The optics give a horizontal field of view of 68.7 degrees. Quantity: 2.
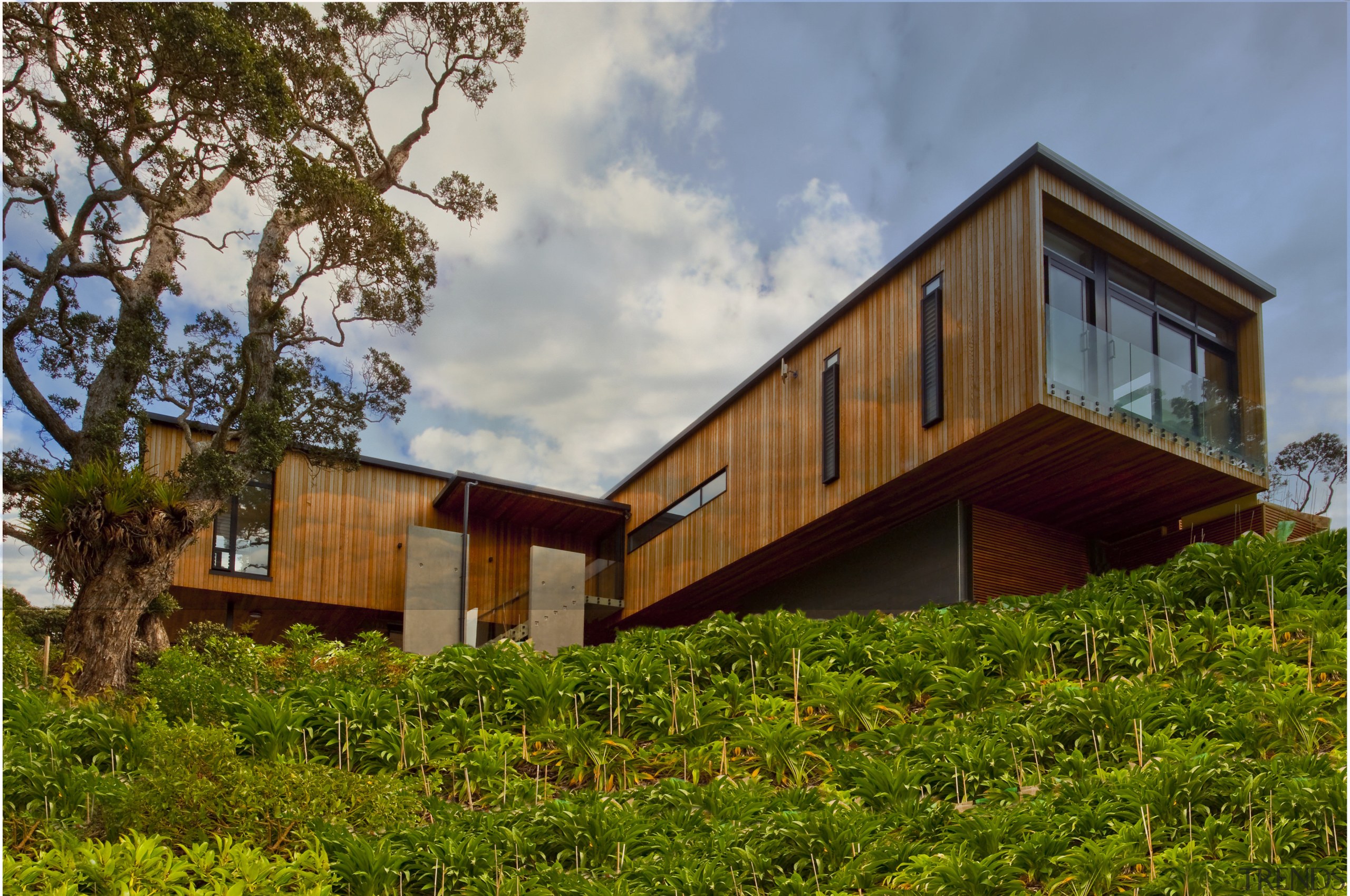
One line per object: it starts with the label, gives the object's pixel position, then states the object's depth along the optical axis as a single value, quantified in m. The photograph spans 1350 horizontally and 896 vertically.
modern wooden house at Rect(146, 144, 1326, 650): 9.97
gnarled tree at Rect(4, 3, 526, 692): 9.80
